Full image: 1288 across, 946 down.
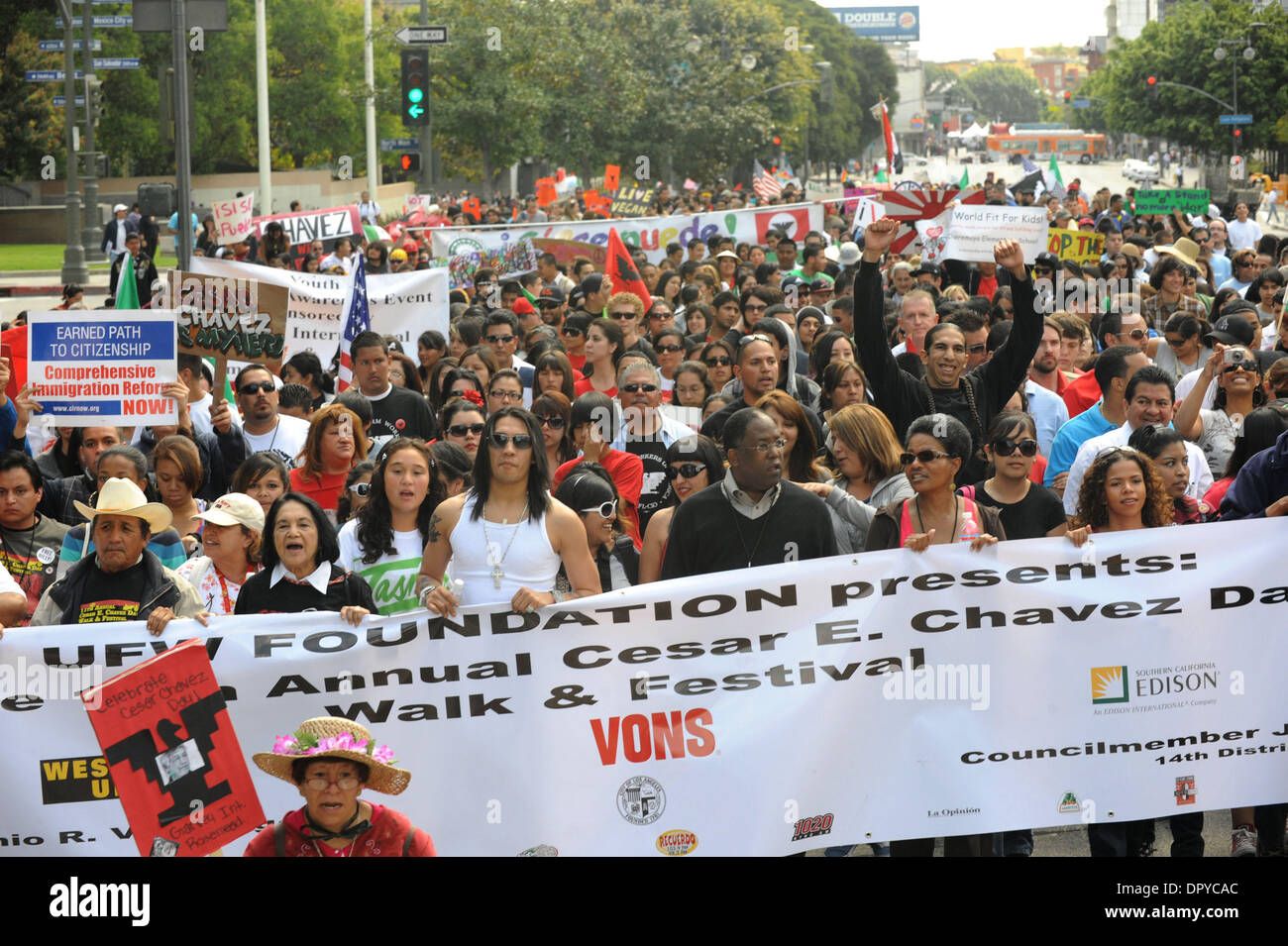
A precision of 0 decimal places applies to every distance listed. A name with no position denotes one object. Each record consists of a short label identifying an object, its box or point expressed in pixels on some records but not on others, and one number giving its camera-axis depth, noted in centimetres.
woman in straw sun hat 463
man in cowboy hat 569
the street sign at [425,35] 2327
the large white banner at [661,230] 1886
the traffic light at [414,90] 2223
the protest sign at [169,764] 504
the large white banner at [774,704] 540
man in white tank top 581
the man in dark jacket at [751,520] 572
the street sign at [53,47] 3569
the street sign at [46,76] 3612
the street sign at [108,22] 3278
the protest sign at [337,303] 1162
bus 16375
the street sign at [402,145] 2988
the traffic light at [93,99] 3228
